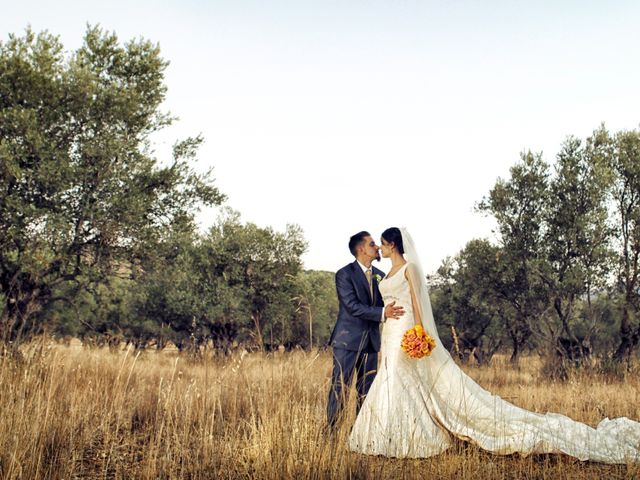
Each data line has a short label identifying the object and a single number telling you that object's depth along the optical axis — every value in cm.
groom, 735
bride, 624
